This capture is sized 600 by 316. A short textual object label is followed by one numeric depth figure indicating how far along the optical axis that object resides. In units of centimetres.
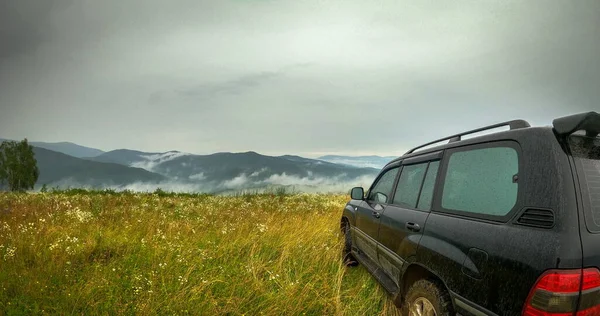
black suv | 188
